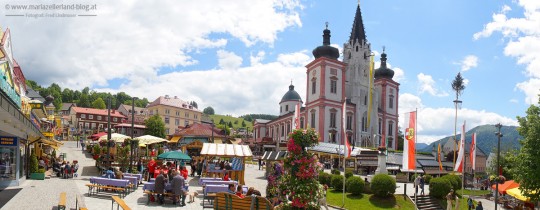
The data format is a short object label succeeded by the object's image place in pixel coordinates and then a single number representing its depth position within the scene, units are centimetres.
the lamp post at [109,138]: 2564
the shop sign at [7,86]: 1682
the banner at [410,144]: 2094
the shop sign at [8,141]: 2084
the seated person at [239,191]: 1402
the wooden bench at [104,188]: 1782
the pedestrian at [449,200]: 2170
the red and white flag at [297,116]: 3116
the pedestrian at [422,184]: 2908
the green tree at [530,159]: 2086
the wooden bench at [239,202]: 1224
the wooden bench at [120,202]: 1095
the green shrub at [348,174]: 3078
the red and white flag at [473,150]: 2812
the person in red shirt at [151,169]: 2350
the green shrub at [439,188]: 2888
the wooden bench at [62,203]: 1175
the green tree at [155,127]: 8431
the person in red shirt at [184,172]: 2266
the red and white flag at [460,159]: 2626
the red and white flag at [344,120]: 2594
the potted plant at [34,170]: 2434
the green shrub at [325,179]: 3092
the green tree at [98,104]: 13719
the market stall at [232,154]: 2333
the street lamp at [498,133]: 2611
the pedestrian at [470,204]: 2712
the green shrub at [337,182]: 2928
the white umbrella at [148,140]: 2951
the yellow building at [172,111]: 10656
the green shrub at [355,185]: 2781
